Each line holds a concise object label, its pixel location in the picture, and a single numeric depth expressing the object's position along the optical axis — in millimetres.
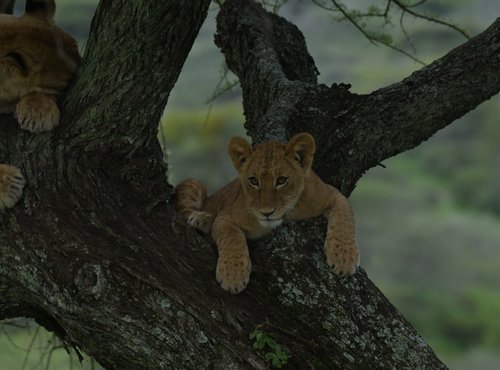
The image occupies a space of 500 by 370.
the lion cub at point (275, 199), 9211
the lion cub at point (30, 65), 9250
